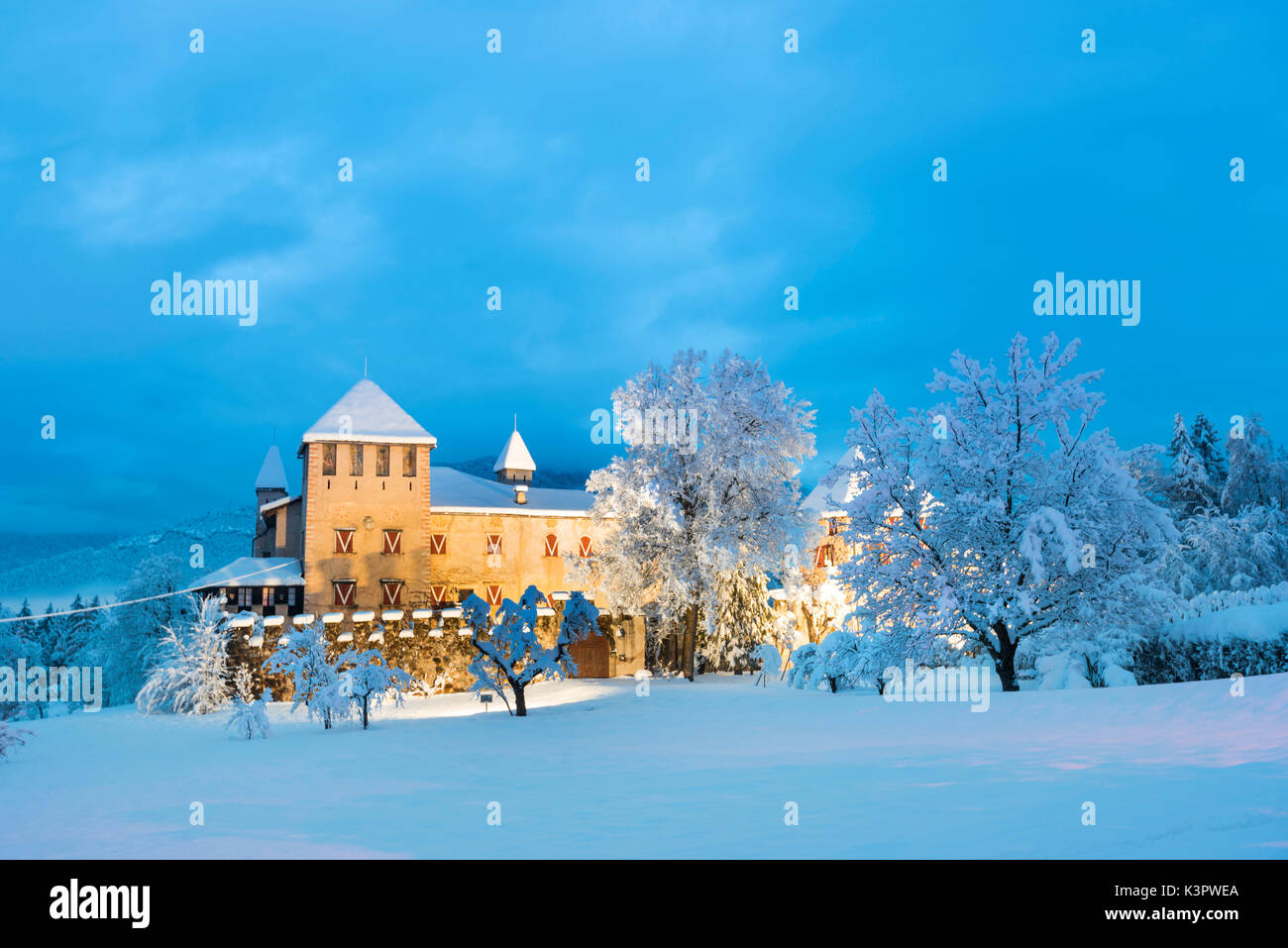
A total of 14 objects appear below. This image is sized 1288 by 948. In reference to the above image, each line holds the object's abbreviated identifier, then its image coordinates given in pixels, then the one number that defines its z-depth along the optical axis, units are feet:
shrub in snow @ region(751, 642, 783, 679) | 100.53
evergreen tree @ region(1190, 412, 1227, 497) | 159.62
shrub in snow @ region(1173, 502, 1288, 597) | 119.14
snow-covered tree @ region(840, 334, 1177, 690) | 63.16
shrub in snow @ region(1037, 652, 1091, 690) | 65.46
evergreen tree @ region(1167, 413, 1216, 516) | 144.66
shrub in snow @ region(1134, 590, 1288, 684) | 61.05
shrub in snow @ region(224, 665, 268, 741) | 66.95
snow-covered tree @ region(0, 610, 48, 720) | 138.92
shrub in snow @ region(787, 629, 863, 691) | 79.15
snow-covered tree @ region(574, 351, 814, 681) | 101.09
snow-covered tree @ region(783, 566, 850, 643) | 121.80
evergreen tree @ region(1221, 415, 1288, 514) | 138.51
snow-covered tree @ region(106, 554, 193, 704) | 154.30
